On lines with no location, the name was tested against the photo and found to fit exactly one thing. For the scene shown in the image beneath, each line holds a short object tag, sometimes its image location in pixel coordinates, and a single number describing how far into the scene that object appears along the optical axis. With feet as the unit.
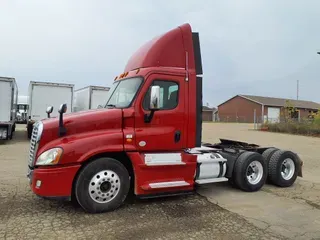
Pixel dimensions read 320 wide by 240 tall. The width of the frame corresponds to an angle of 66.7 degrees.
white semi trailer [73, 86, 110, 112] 49.79
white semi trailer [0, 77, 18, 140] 41.75
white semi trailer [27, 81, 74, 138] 47.59
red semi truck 12.95
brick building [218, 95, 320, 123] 161.15
